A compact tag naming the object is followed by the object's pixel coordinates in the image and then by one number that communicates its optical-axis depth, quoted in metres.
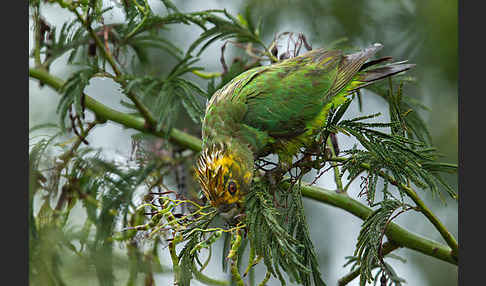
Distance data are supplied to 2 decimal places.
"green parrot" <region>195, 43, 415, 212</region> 5.26
